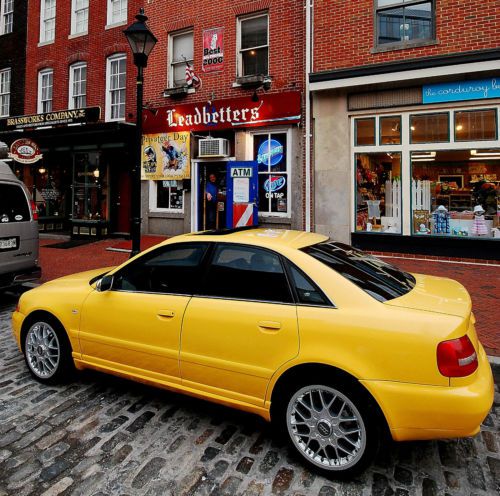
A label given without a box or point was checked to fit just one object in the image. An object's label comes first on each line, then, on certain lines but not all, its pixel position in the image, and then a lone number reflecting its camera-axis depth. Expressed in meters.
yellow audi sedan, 2.52
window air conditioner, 12.52
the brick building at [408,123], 9.41
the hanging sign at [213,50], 12.86
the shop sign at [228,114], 11.57
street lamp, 7.52
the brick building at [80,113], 14.64
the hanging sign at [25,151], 12.45
